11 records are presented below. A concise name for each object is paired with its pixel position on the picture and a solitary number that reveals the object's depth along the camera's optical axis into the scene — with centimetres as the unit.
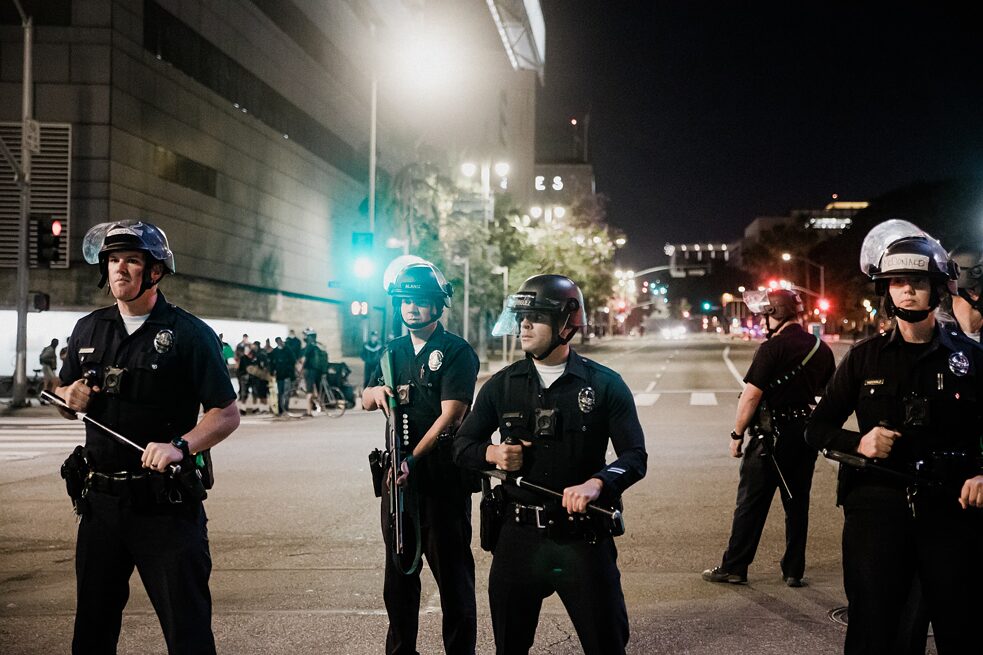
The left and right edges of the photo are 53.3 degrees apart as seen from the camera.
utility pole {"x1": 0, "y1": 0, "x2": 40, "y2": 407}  2261
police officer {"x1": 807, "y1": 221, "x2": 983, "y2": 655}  378
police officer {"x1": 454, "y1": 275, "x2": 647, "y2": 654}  376
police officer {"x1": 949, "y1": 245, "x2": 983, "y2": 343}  534
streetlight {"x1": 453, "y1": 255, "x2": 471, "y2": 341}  4097
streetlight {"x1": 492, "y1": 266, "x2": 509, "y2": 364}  4503
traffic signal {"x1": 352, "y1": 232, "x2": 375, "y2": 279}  2622
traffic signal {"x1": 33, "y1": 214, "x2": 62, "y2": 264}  2245
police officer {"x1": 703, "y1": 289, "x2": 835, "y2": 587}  655
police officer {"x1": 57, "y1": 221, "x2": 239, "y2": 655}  386
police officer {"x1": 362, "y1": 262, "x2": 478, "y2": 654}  468
